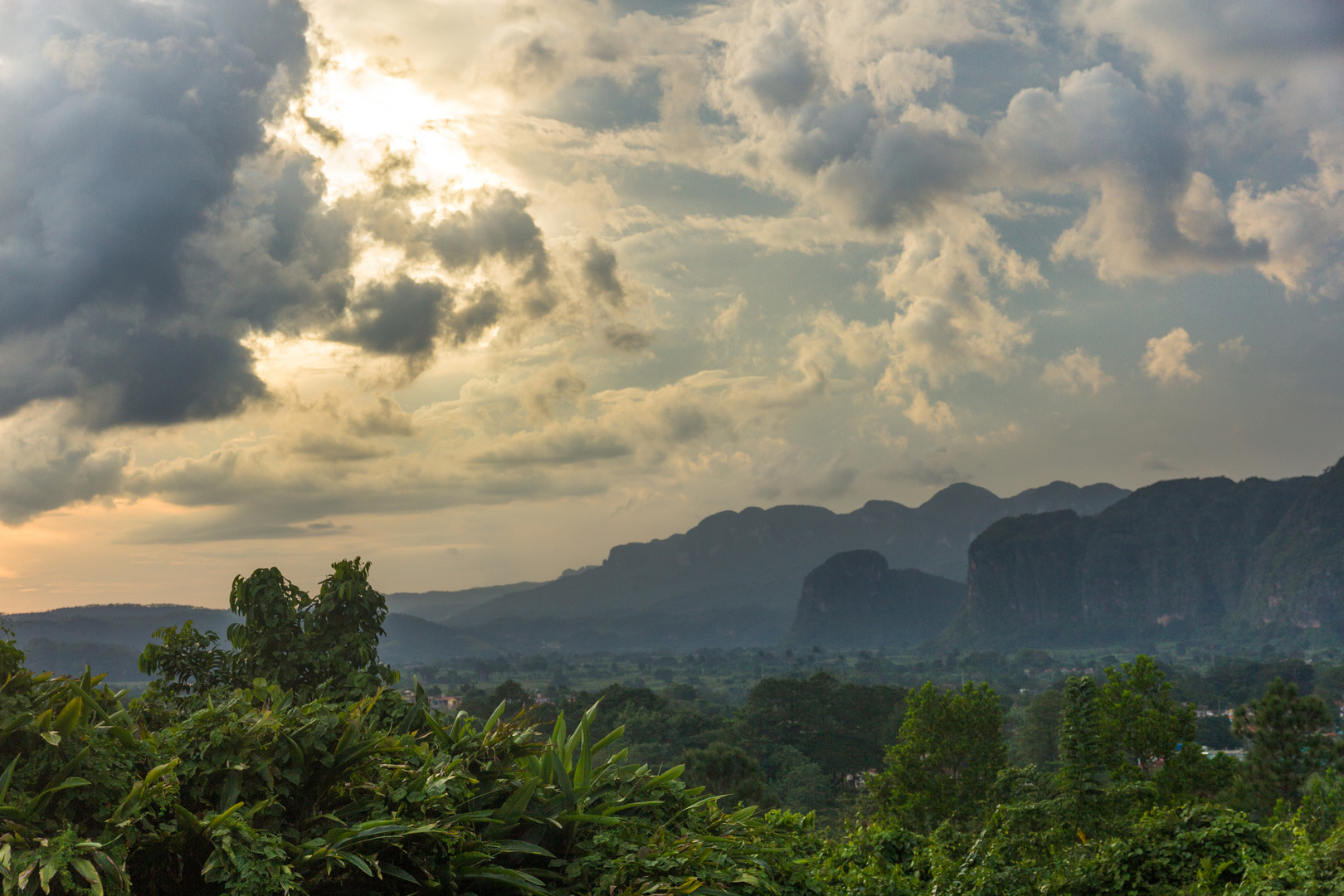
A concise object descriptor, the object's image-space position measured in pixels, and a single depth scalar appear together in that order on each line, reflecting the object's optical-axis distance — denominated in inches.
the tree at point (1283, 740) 1131.9
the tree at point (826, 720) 2440.9
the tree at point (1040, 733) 2356.1
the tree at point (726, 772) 1561.3
